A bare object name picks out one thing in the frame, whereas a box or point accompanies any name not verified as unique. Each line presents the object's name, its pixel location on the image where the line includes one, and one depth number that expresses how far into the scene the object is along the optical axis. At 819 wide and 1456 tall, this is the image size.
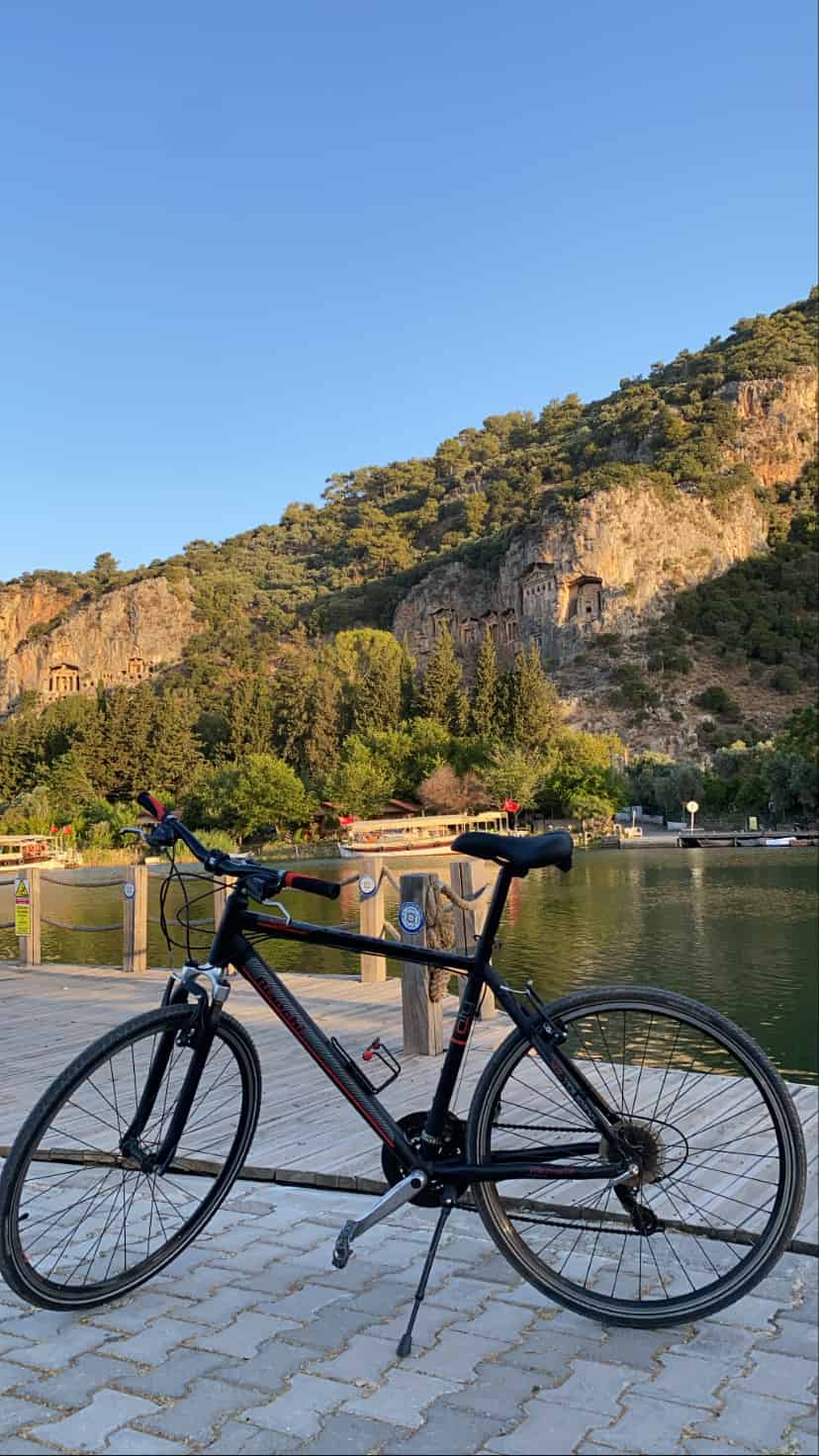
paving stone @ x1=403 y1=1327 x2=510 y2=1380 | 2.03
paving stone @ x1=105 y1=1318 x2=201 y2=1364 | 2.13
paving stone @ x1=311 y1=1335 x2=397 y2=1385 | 2.01
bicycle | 2.27
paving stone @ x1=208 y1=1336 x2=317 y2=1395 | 1.99
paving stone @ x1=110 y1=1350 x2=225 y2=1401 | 1.97
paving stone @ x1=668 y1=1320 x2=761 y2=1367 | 2.08
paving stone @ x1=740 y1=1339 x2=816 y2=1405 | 1.92
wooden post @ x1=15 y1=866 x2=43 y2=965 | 9.61
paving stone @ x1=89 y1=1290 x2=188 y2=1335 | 2.29
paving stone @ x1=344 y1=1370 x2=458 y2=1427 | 1.86
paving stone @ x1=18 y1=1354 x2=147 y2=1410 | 1.94
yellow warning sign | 9.55
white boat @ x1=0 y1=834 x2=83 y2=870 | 36.22
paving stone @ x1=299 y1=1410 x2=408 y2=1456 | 1.75
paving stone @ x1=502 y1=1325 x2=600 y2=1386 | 2.04
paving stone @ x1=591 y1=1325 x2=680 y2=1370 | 2.08
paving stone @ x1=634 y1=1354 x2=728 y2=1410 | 1.91
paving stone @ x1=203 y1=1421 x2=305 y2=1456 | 1.76
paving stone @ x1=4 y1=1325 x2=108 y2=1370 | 2.10
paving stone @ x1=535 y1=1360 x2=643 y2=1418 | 1.89
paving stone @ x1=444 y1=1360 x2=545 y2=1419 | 1.89
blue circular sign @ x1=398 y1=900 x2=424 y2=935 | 5.07
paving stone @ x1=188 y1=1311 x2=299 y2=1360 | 2.13
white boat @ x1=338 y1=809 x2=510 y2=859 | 41.03
